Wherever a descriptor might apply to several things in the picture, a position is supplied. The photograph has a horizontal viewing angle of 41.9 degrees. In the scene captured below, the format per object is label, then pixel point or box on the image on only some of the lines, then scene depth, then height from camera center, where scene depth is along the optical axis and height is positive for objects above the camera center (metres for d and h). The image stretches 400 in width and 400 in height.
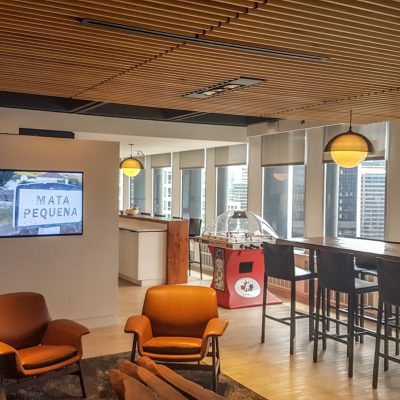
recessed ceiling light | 3.98 +0.86
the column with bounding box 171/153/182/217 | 11.84 +0.11
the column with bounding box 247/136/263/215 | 9.07 +0.29
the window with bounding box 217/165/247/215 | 9.76 +0.10
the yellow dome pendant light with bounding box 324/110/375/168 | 5.15 +0.47
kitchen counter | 8.52 -1.01
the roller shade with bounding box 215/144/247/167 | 9.59 +0.72
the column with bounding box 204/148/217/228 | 10.54 +0.15
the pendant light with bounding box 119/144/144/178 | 10.14 +0.50
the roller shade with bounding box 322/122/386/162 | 6.55 +0.80
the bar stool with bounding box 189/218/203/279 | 9.95 -0.68
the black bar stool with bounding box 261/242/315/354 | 5.38 -0.82
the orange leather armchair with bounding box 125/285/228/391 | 4.16 -1.08
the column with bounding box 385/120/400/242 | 6.30 +0.15
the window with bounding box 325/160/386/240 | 6.69 -0.06
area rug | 4.13 -1.62
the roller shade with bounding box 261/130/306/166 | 8.02 +0.73
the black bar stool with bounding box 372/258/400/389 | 4.21 -0.80
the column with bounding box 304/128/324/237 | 7.60 +0.14
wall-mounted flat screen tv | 5.45 -0.15
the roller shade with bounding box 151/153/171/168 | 12.34 +0.76
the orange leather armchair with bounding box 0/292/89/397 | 3.78 -1.19
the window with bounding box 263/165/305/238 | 8.19 -0.08
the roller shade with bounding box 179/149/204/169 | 10.99 +0.72
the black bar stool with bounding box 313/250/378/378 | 4.69 -0.81
